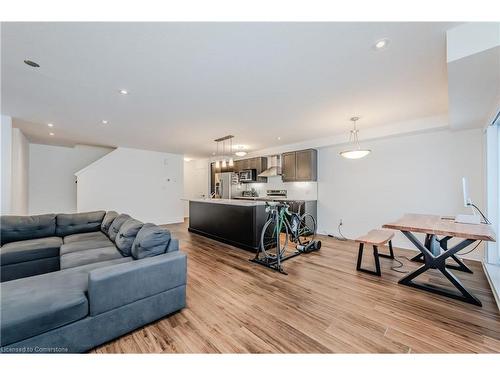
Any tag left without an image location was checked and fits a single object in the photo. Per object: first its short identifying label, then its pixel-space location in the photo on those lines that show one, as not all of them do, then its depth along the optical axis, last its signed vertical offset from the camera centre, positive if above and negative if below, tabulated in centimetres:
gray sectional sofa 138 -84
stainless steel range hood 652 +70
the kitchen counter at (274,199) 564 -34
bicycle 341 -98
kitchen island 404 -74
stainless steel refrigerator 741 +12
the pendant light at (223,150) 602 +134
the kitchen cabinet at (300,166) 562 +65
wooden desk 214 -52
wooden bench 293 -79
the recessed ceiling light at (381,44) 180 +132
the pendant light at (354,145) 366 +108
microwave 701 +46
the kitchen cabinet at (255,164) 688 +85
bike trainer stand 317 -125
